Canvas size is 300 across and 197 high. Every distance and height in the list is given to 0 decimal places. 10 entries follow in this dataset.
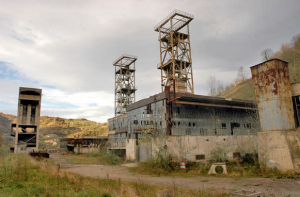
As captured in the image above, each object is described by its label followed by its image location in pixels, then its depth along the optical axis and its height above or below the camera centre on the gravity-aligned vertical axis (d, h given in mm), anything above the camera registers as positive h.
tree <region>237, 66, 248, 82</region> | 70344 +19168
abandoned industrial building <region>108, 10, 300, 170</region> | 12383 +1439
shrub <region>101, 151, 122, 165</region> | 22911 -2604
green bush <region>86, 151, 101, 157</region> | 33122 -2758
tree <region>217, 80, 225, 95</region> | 64494 +13771
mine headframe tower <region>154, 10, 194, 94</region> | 36375 +13943
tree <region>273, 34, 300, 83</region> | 27662 +17913
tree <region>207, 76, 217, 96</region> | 58312 +11347
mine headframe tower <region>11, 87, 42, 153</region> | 44816 +4712
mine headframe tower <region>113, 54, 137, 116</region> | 50875 +12320
